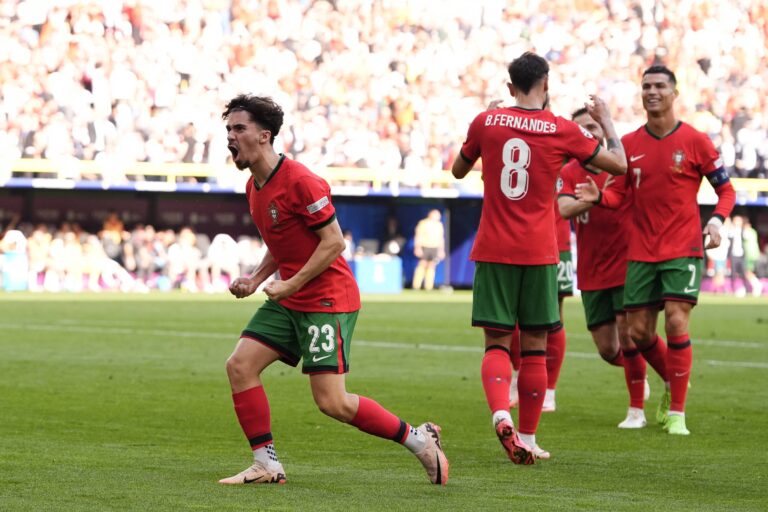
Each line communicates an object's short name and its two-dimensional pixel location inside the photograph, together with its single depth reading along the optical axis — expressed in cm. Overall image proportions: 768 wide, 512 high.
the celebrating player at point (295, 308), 1234
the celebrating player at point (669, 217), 1758
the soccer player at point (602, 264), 1961
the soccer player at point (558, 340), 2020
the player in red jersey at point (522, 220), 1445
